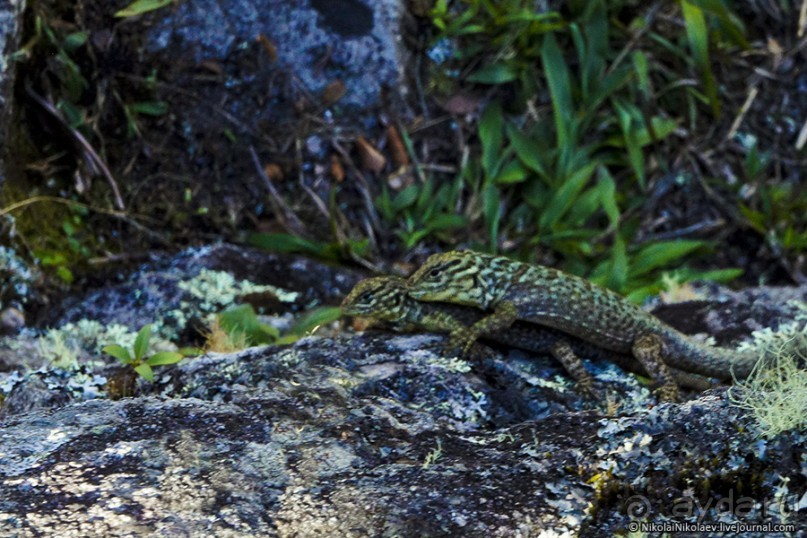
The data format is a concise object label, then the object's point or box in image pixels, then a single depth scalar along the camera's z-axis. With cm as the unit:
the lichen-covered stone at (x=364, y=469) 613
